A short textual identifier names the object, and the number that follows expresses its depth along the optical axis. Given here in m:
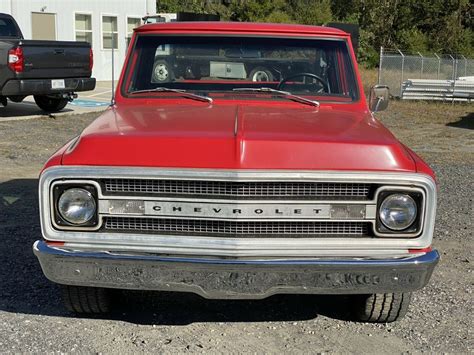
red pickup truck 3.26
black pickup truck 11.69
